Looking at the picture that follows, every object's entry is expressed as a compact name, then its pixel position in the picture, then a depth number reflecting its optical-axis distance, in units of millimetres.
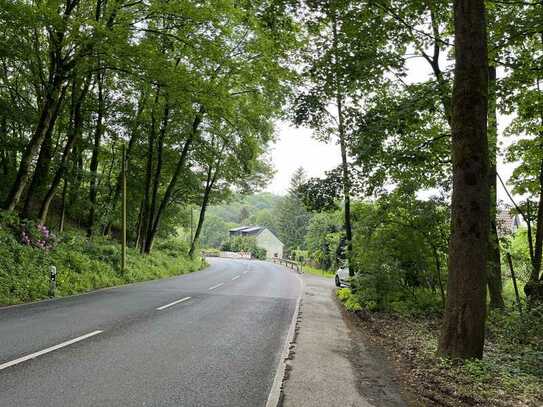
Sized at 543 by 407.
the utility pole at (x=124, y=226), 18912
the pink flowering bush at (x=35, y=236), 14242
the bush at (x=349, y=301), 13820
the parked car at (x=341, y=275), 22359
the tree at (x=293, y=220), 76062
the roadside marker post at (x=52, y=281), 12492
